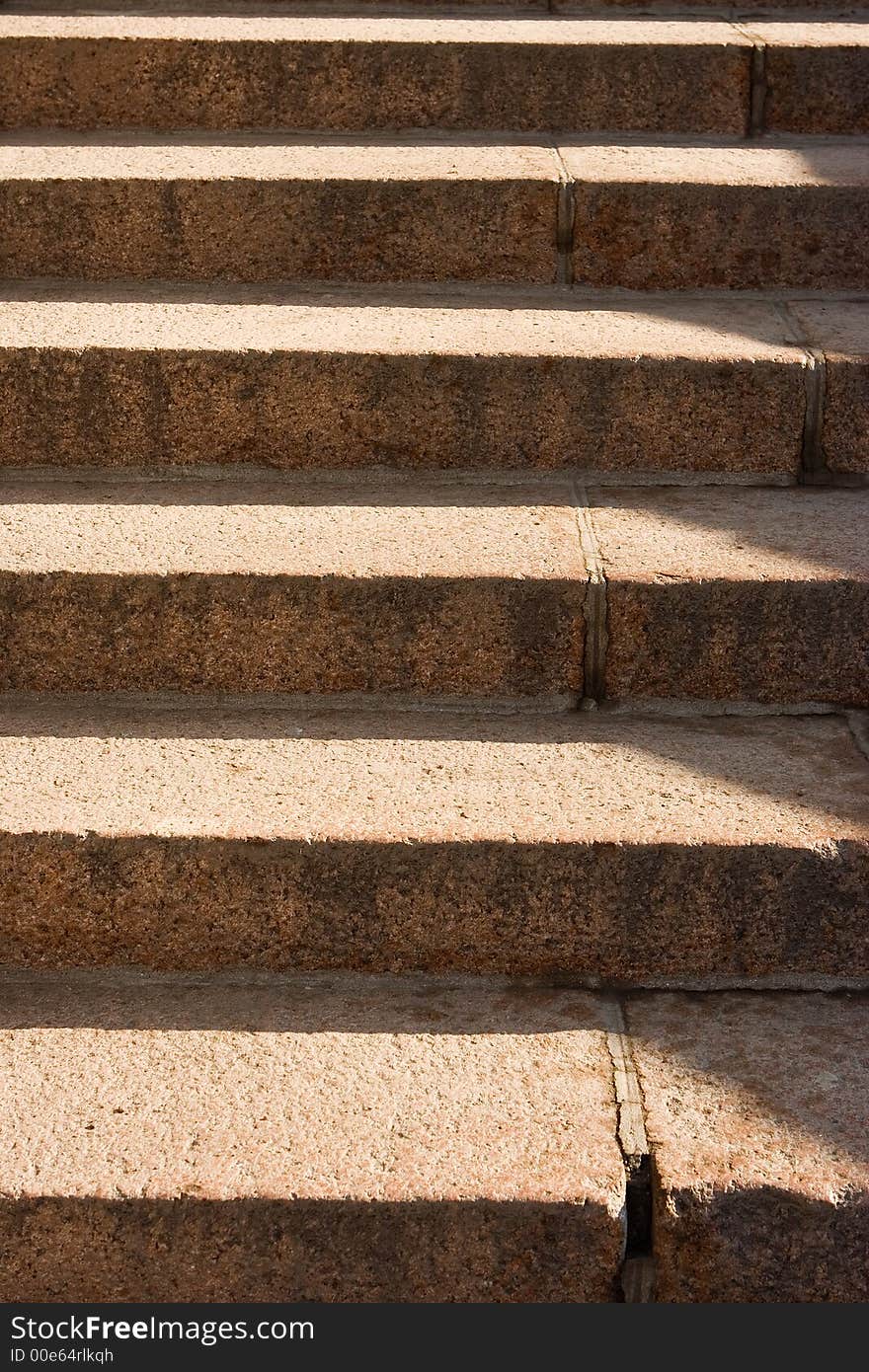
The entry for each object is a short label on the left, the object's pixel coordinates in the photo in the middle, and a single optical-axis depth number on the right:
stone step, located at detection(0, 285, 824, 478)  2.60
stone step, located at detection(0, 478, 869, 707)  2.30
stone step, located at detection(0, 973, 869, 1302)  1.72
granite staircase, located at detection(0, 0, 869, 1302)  1.76
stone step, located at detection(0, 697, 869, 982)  2.03
